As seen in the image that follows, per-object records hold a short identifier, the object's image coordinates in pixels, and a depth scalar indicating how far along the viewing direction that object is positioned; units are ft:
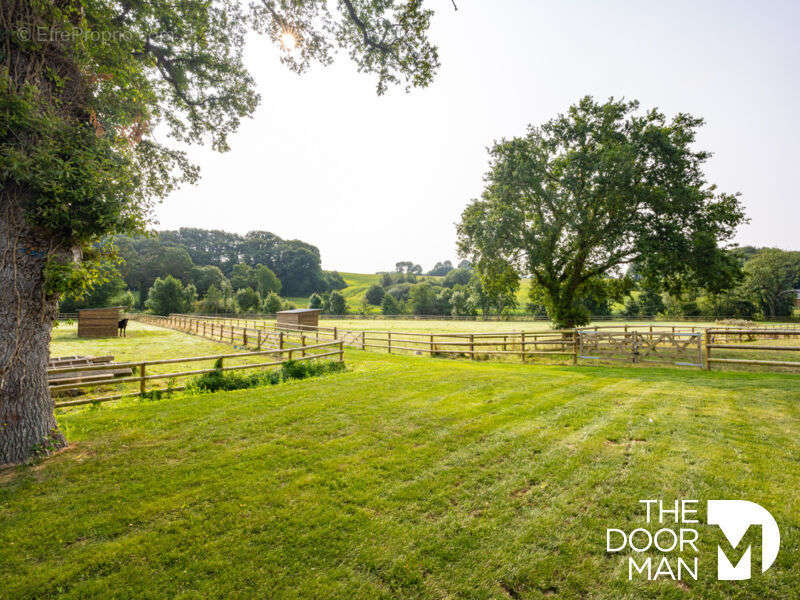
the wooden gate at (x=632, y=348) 44.39
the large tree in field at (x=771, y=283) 180.55
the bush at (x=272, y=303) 207.51
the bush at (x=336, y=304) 241.39
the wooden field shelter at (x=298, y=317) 80.89
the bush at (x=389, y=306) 256.89
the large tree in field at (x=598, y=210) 52.70
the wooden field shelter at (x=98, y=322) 79.05
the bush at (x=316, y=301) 228.84
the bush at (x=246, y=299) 216.95
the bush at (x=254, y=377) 26.73
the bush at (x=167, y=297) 183.73
